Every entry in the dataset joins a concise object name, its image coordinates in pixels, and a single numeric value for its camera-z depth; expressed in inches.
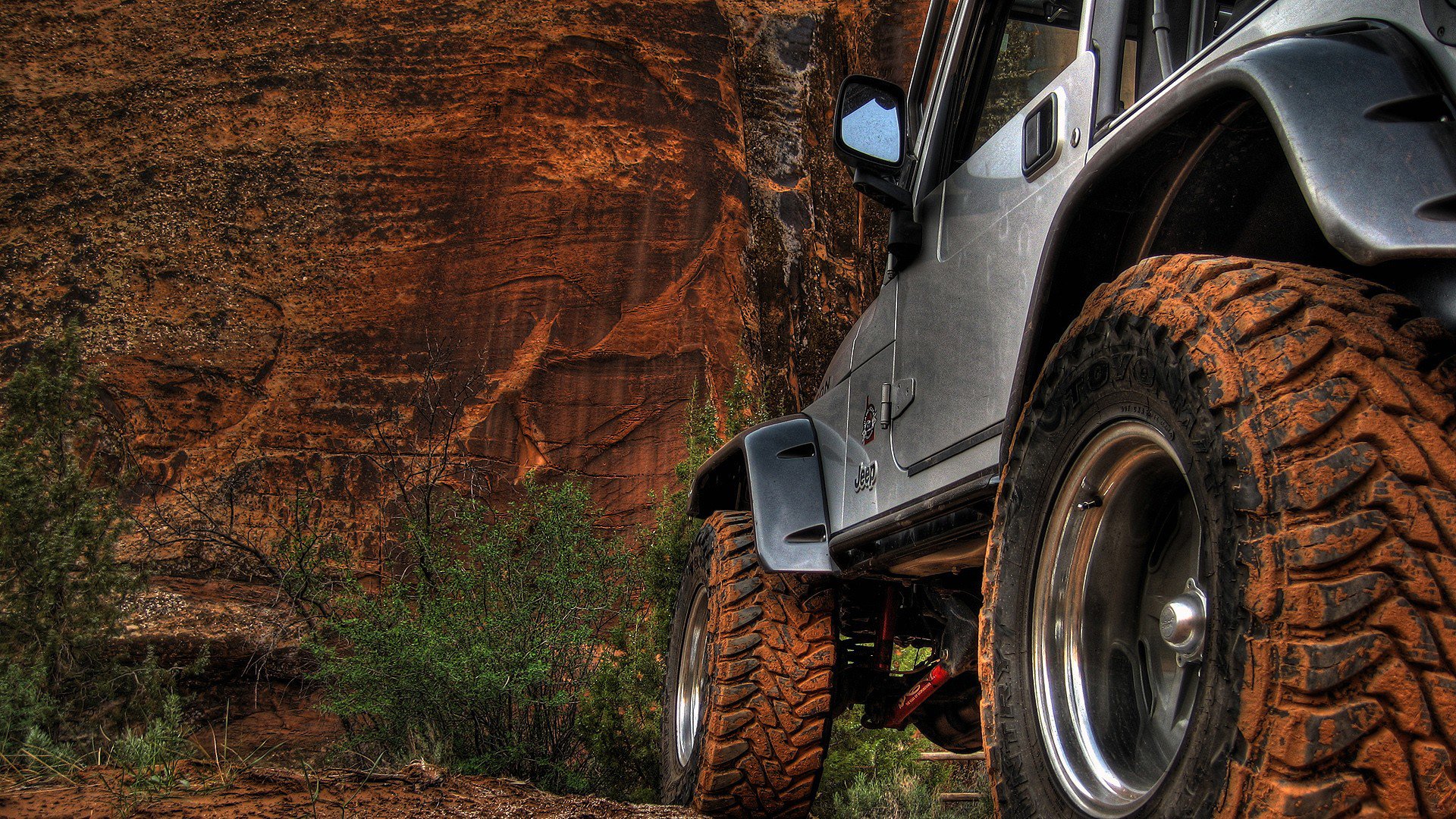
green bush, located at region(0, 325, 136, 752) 193.5
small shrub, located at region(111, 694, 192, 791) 114.9
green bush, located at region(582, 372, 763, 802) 190.2
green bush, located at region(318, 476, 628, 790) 173.0
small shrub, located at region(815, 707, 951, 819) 159.3
